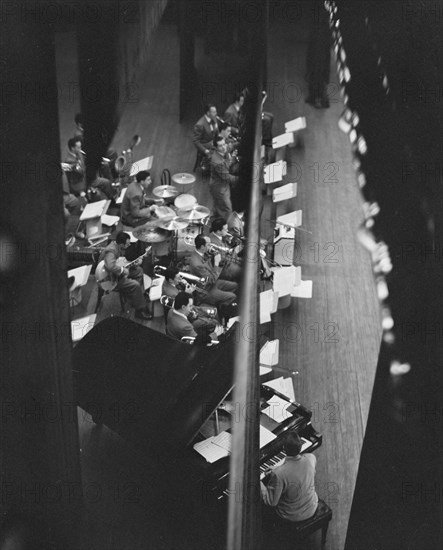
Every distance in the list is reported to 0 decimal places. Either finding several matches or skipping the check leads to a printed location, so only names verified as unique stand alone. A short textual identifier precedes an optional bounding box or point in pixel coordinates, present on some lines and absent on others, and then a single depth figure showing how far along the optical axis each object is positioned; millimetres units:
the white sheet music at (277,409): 7105
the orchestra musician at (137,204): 11094
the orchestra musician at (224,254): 9781
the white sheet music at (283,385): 7894
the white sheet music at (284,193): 11445
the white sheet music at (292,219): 10570
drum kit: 10345
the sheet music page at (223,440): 6645
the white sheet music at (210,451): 6535
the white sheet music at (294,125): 13984
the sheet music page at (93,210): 10750
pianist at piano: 6289
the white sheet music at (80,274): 9148
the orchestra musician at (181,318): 8359
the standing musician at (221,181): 11844
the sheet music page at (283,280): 9477
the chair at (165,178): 12089
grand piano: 6379
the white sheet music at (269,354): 8039
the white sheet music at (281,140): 12773
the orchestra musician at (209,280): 9453
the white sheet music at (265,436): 6885
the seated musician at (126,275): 9336
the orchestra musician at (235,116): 13875
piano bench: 6465
